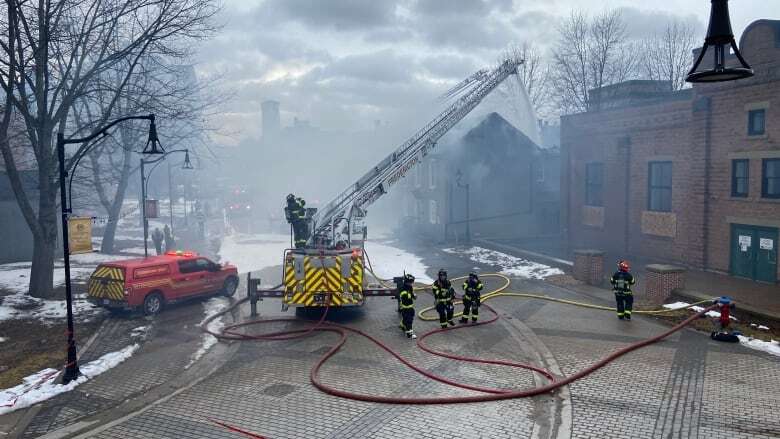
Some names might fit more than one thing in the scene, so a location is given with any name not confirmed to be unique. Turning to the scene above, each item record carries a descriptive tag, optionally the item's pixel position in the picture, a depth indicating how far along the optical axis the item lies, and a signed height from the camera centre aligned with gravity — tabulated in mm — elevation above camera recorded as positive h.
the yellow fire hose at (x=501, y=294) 15633 -3134
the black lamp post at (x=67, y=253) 10695 -1072
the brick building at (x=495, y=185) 35406 +799
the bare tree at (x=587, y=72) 41844 +9933
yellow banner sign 14641 -943
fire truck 14977 -1078
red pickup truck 15758 -2469
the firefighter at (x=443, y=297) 13942 -2514
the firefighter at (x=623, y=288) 14672 -2409
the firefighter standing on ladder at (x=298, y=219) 16922 -631
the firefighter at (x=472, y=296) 14289 -2553
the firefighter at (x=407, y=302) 13430 -2516
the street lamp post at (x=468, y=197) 32794 +32
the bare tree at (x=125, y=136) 18156 +2932
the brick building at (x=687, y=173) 19219 +980
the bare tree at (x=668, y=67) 46188 +11149
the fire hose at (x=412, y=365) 9320 -3322
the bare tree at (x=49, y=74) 15727 +3712
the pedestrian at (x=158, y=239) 28062 -2024
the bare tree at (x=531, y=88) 53438 +10566
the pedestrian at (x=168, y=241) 28583 -2211
